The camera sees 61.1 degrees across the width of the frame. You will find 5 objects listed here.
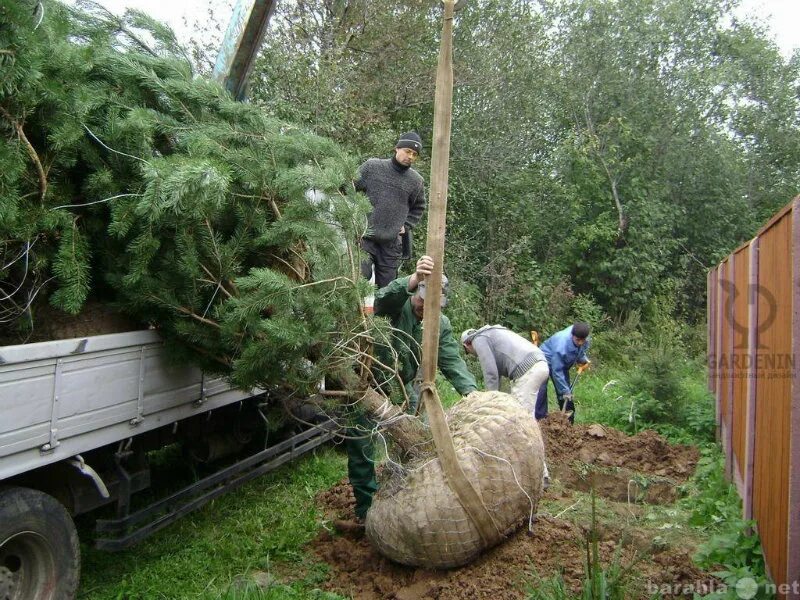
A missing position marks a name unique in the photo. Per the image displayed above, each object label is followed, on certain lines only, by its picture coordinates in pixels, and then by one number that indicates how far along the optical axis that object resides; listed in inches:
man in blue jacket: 298.4
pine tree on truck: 122.6
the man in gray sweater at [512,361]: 215.0
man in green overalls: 161.3
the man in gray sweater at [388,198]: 235.0
